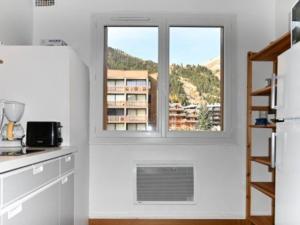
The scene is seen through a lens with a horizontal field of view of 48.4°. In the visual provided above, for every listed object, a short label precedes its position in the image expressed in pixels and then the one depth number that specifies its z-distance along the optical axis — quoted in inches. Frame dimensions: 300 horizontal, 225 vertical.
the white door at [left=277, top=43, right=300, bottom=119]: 71.6
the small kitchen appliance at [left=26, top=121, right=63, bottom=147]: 98.9
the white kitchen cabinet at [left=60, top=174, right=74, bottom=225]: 93.9
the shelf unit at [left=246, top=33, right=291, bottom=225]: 128.1
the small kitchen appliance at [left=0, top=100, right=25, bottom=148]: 85.5
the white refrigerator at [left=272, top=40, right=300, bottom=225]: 70.9
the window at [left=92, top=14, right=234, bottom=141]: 145.0
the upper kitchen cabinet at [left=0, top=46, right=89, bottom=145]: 102.5
